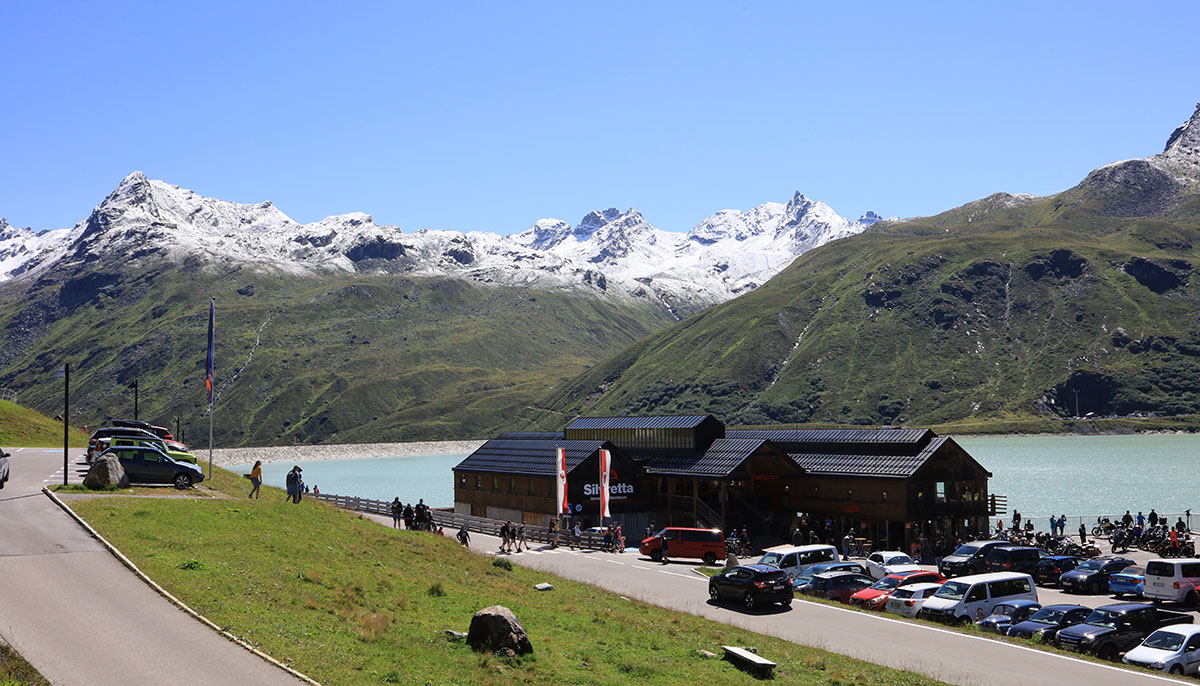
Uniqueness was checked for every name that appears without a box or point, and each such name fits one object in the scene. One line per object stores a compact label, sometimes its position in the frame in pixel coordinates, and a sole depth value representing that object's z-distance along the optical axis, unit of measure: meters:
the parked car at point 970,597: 33.97
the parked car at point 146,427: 68.12
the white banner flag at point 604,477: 57.53
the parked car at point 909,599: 35.22
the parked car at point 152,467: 40.94
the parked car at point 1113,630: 29.47
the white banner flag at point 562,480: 60.16
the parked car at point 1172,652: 27.45
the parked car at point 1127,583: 40.31
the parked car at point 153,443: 44.39
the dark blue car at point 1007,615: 32.57
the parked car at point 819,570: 40.00
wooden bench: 22.91
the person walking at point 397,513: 60.16
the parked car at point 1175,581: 38.00
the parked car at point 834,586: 39.25
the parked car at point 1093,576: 41.81
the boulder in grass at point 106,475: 38.16
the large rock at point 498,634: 21.59
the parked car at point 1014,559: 44.75
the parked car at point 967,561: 45.00
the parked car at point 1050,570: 44.94
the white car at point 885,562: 43.47
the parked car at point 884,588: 36.69
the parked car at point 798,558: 42.25
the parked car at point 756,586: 34.91
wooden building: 56.78
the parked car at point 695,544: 49.53
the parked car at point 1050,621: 30.86
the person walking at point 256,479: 43.90
